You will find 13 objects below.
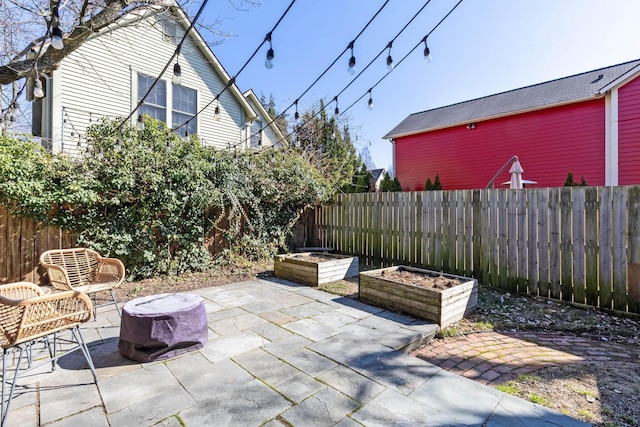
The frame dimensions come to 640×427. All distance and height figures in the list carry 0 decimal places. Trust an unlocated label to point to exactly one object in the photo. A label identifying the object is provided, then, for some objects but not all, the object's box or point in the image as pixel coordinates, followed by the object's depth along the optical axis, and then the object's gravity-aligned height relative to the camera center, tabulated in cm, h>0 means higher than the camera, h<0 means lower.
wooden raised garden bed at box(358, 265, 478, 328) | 338 -91
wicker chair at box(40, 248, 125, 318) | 347 -65
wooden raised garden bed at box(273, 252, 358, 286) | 502 -89
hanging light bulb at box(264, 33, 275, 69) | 319 +170
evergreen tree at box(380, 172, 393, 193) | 1379 +141
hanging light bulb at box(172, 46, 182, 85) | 367 +169
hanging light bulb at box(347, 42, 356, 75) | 356 +176
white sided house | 690 +334
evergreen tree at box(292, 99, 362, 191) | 1374 +365
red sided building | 893 +281
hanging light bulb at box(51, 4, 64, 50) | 271 +159
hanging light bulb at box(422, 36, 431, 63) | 351 +184
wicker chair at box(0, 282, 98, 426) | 193 -69
